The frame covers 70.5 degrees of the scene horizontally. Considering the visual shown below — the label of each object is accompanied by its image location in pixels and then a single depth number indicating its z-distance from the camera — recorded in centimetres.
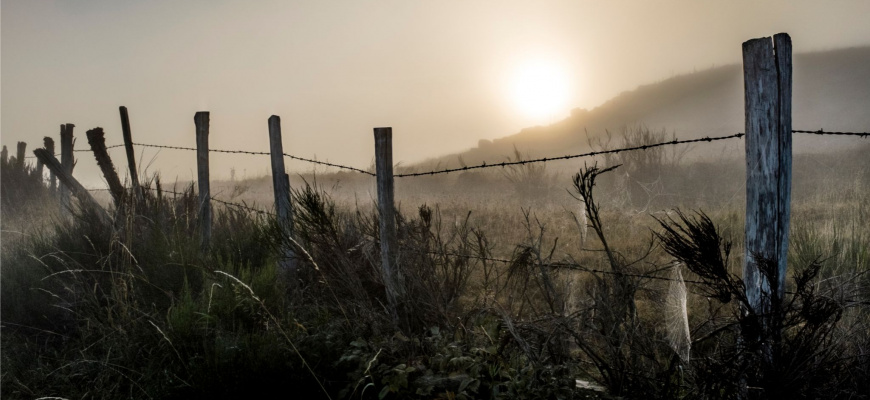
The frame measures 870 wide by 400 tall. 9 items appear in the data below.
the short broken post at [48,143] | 1606
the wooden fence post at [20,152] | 1613
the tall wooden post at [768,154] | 267
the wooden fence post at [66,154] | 1104
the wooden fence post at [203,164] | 682
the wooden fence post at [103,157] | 767
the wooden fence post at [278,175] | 601
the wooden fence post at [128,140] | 778
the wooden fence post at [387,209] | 455
